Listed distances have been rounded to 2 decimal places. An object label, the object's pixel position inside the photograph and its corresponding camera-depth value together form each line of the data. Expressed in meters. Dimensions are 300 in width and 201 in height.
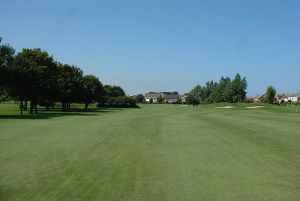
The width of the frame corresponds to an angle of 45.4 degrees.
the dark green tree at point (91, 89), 75.89
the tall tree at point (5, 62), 38.80
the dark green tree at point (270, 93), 115.91
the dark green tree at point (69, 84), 61.64
